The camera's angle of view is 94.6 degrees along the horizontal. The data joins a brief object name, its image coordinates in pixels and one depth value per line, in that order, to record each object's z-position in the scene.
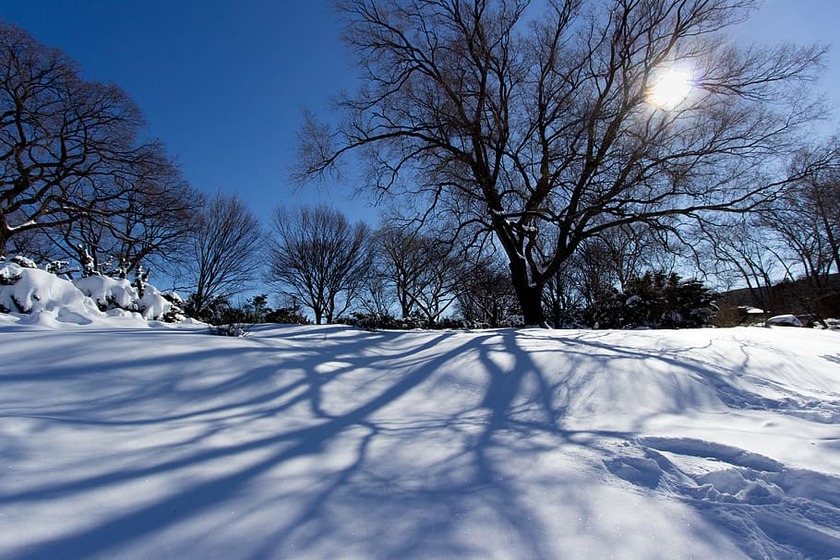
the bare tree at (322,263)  23.50
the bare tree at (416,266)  11.66
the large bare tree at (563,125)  9.71
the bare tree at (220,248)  21.25
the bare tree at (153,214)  14.30
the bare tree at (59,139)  11.90
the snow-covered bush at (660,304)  12.69
